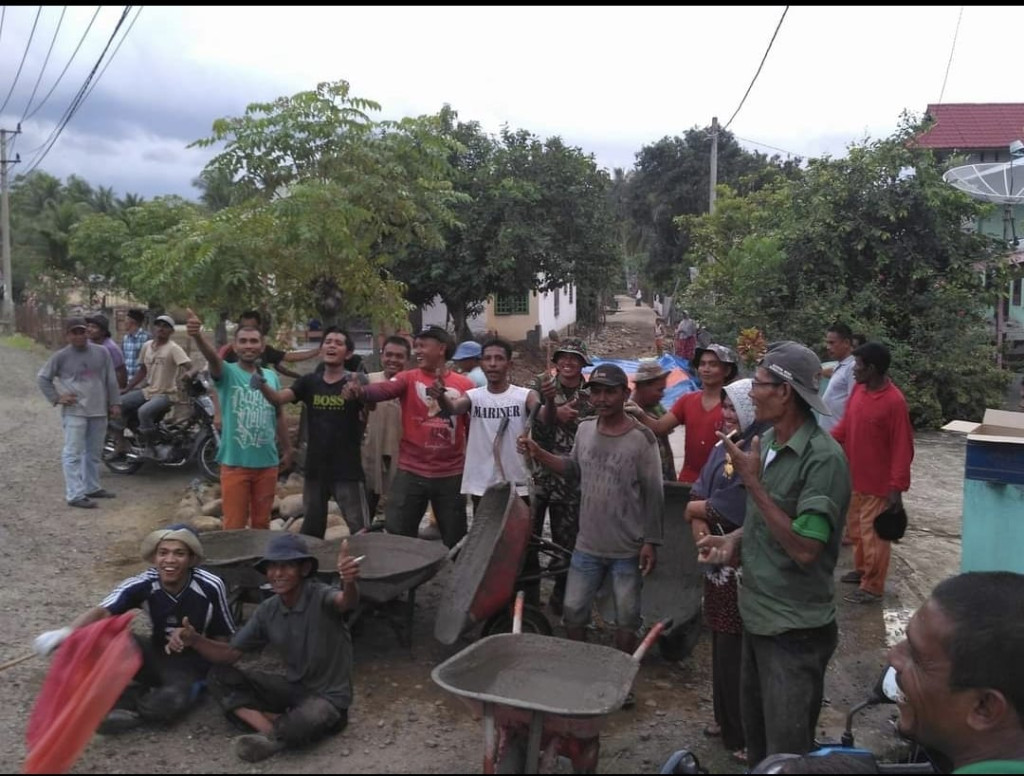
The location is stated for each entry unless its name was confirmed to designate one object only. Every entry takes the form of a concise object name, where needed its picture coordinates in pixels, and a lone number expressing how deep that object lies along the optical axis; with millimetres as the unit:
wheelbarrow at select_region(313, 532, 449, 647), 4664
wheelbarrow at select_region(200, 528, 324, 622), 4789
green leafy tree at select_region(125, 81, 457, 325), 9164
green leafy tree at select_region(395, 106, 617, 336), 21891
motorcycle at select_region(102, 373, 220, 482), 9086
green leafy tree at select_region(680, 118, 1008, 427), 13094
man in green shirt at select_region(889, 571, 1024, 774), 1728
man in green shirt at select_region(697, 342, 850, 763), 3014
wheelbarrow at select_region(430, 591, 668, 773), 3199
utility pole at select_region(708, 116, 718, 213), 24016
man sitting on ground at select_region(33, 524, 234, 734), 4102
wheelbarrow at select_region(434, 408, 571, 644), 4508
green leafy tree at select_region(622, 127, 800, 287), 35594
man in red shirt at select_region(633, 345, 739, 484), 5246
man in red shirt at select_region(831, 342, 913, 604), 5625
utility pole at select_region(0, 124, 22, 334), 33906
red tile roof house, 26594
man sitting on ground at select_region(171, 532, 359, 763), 4031
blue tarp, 11594
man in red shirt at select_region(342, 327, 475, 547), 5543
